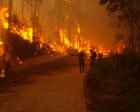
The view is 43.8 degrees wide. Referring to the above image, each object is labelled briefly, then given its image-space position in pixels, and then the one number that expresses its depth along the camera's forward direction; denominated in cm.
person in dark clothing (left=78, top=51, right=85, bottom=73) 1425
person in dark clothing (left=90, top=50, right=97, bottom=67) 1475
